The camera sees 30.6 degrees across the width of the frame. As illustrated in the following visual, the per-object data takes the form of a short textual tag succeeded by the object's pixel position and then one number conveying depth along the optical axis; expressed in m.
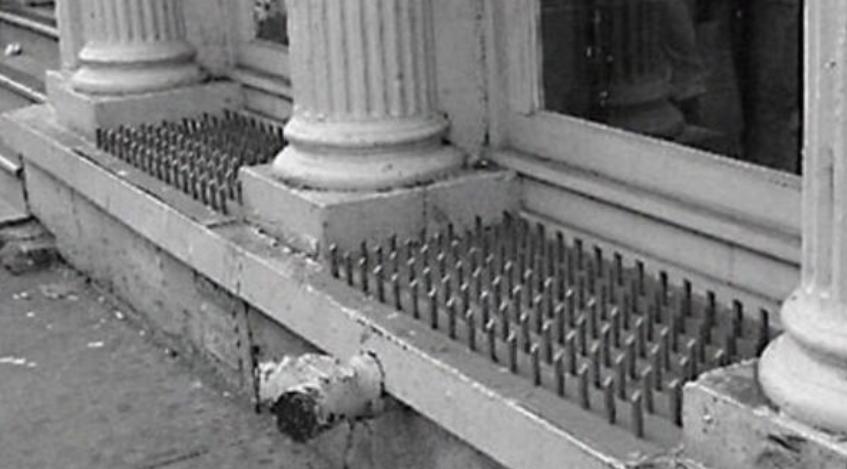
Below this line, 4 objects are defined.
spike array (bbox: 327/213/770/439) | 3.80
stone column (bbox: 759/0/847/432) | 2.96
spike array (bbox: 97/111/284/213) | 5.85
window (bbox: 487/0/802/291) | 4.34
